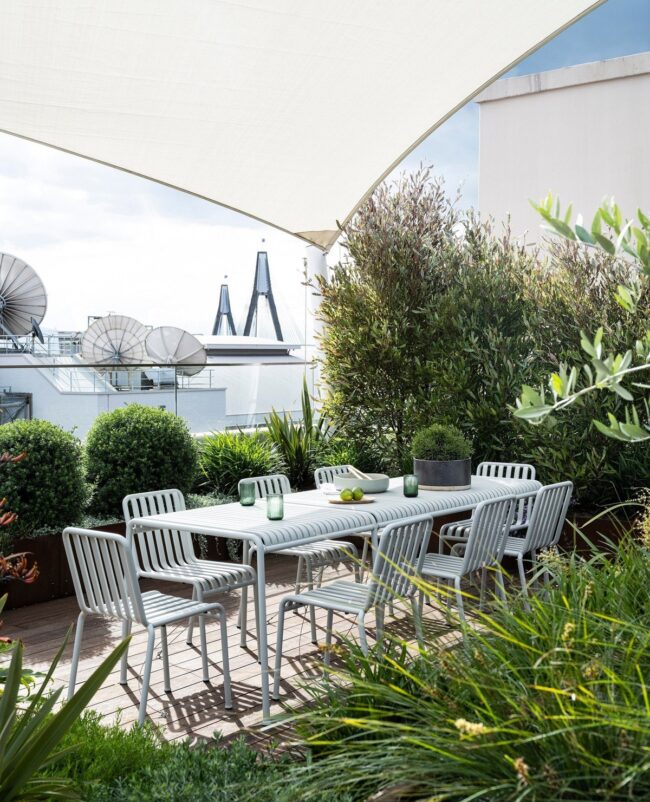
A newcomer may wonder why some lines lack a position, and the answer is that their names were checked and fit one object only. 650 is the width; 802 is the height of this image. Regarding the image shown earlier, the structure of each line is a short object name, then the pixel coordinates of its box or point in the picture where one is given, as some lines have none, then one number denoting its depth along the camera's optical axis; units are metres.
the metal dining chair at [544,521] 5.45
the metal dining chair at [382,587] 4.03
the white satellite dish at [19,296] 17.83
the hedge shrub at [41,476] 6.12
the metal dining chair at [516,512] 6.32
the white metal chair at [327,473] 6.46
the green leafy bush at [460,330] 7.39
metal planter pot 5.79
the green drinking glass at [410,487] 5.38
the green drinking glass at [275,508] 4.64
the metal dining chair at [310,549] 5.54
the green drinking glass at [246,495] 5.14
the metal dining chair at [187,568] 4.74
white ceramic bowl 5.47
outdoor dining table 4.25
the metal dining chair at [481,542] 4.74
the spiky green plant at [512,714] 1.87
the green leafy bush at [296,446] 8.58
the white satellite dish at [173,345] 10.65
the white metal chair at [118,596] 3.92
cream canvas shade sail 5.13
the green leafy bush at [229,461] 7.92
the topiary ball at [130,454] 6.95
